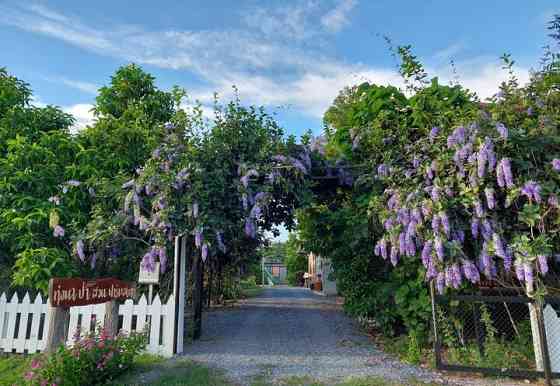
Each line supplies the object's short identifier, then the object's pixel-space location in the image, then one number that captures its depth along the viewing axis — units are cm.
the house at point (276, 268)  5395
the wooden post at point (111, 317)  455
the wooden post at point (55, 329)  370
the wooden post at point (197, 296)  644
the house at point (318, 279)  1878
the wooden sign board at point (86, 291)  361
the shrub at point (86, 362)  360
